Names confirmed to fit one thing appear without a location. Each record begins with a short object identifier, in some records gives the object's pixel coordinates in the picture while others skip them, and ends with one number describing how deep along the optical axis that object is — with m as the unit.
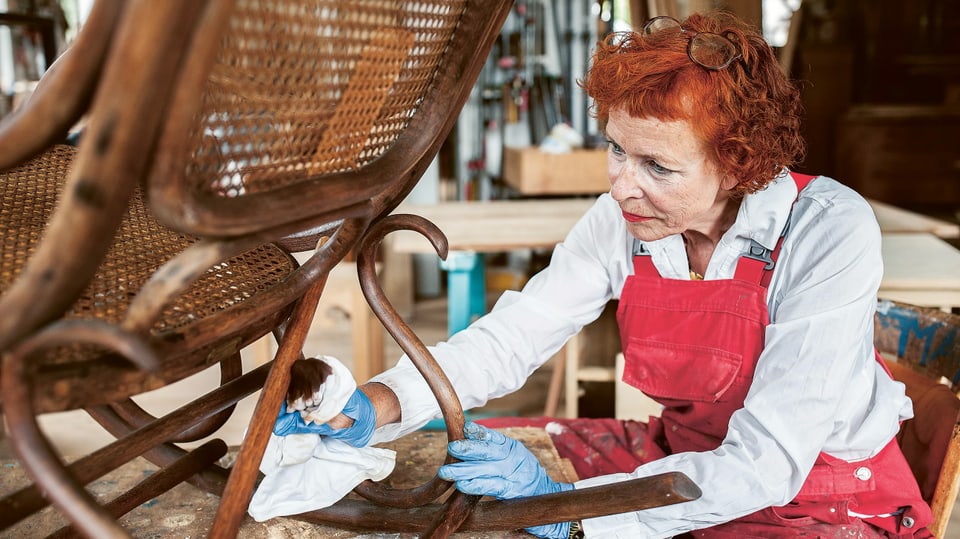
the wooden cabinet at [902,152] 7.01
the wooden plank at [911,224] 2.91
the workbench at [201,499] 1.10
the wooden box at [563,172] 3.73
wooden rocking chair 0.50
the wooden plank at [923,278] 2.19
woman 1.07
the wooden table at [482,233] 2.64
